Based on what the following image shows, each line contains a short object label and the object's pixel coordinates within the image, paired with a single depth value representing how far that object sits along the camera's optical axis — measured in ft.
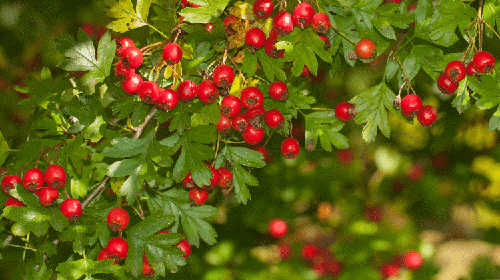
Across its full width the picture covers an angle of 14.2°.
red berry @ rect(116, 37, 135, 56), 3.53
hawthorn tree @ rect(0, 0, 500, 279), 3.49
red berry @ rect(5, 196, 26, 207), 3.55
